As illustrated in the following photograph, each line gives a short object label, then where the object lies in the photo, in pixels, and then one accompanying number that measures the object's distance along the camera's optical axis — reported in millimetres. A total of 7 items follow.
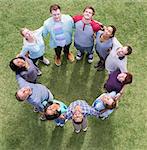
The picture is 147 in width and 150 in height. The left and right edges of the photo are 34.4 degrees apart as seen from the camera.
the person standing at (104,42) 3440
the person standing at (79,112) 3376
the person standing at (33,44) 3491
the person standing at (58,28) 3542
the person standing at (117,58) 3388
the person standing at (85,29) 3515
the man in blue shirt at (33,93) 3307
